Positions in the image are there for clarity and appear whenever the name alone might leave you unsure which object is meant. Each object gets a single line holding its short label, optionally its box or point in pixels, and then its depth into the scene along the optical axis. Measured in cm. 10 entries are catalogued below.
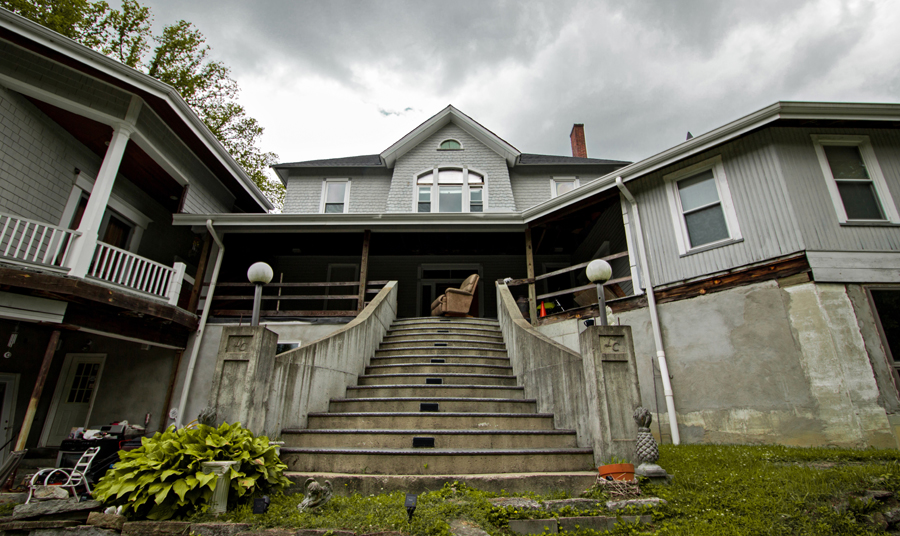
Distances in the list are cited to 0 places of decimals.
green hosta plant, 305
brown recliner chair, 934
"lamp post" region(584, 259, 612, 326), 431
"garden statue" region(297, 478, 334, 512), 314
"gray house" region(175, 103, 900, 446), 525
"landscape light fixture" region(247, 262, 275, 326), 438
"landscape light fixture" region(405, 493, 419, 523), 271
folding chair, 370
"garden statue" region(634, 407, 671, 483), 355
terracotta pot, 344
